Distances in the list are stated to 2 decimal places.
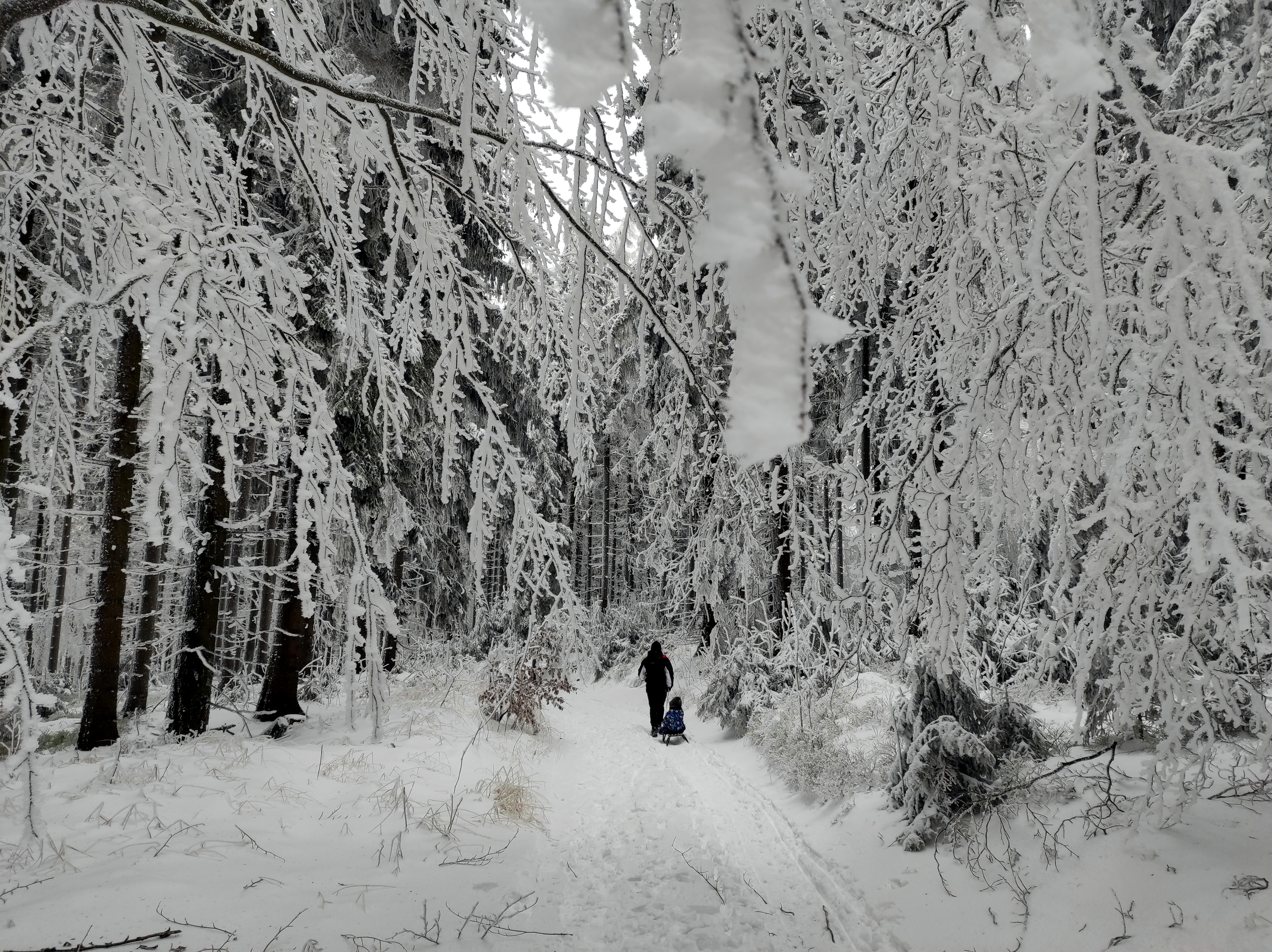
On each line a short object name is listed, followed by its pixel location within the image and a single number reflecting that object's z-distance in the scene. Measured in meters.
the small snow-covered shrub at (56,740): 7.30
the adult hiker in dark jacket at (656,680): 10.39
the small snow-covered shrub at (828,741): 5.67
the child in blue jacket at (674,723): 9.55
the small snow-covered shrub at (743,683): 9.18
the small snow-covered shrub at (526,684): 8.56
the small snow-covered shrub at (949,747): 4.29
